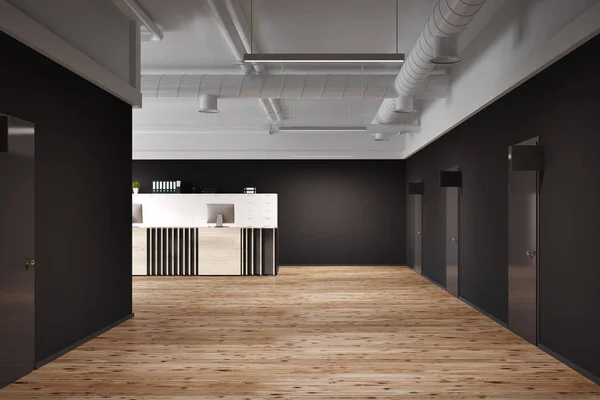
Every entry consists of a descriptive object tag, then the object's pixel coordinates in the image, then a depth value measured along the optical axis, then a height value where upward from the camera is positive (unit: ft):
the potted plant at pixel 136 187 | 49.39 +1.64
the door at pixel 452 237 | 32.00 -1.72
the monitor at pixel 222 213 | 45.65 -0.50
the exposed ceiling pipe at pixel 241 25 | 21.66 +7.14
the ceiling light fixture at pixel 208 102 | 29.40 +5.12
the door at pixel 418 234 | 44.06 -2.11
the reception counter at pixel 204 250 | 43.75 -3.18
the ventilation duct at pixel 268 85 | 29.63 +6.00
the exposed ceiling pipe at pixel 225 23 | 20.63 +6.78
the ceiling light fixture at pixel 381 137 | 45.18 +5.27
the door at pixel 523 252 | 20.85 -1.69
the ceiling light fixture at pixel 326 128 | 41.24 +5.38
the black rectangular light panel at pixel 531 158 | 19.90 +1.58
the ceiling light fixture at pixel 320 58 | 21.25 +5.30
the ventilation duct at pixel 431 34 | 17.44 +5.65
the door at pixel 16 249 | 15.35 -1.11
